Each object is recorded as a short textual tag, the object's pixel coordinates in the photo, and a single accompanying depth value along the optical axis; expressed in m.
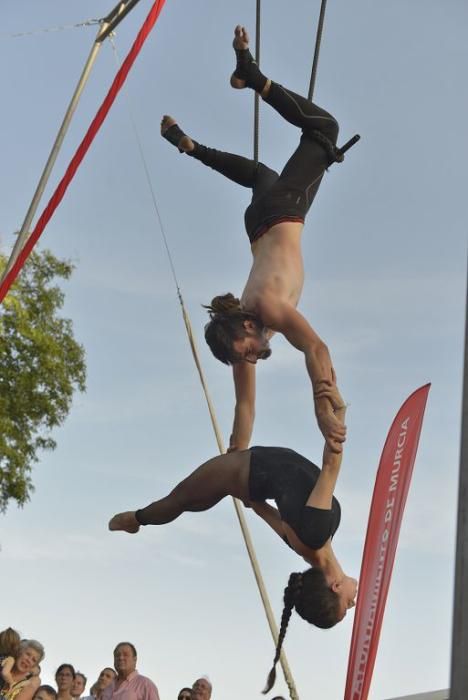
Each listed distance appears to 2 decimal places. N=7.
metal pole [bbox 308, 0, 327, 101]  6.28
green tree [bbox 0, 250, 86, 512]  12.20
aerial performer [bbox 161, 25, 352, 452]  5.95
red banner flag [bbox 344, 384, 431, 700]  5.75
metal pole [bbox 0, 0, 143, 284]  7.61
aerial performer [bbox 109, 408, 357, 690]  5.53
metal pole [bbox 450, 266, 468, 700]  3.12
